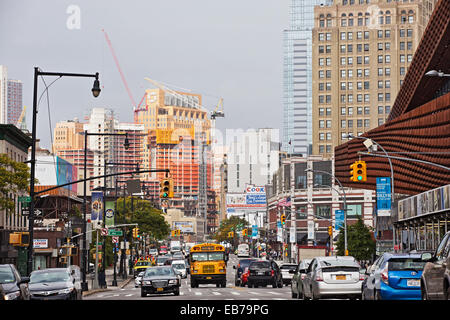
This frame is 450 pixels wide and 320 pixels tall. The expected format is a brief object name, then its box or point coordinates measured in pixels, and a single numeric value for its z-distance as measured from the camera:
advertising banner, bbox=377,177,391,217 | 68.90
